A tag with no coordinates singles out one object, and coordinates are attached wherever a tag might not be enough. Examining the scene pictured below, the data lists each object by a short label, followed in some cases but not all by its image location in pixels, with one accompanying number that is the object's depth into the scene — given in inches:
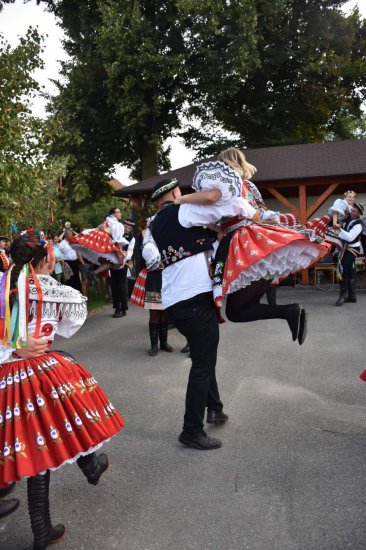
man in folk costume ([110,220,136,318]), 387.5
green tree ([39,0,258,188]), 684.1
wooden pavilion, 565.0
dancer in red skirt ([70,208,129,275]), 380.5
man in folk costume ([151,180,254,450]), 133.7
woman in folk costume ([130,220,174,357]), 251.0
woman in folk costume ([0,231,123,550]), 96.0
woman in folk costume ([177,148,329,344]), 126.1
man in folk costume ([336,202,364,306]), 383.6
